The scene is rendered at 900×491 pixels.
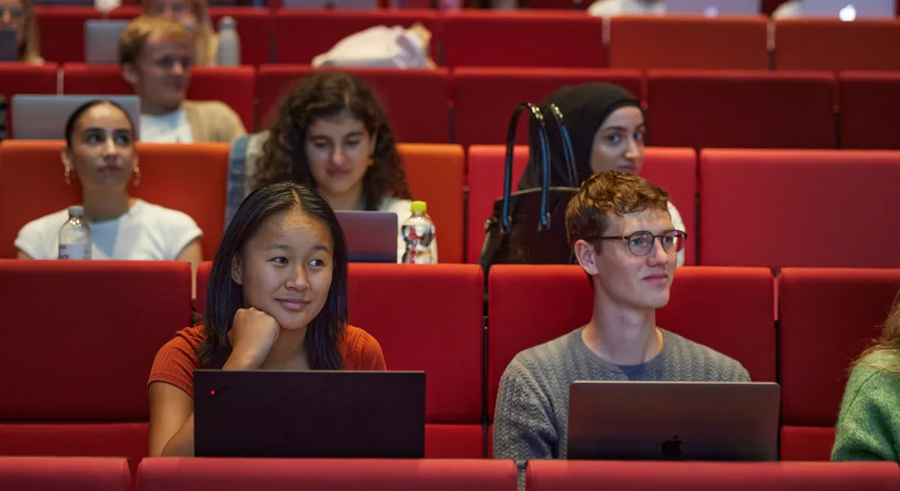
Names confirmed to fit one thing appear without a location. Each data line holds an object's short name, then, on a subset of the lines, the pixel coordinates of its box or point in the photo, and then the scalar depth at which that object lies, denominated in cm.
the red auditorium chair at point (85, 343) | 585
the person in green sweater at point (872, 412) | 548
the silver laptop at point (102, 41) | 774
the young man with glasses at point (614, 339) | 566
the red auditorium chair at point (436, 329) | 589
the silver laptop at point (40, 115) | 704
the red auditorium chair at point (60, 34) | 821
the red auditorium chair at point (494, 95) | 735
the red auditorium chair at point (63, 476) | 510
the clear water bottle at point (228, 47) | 791
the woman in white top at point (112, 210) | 659
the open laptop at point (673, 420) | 528
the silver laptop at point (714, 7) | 859
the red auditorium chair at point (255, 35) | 817
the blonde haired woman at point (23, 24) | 794
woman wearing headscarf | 653
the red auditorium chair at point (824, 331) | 591
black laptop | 522
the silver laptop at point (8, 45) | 783
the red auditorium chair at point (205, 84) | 749
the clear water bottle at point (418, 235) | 643
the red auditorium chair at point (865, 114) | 736
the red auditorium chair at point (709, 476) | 511
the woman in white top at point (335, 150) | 666
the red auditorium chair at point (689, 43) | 794
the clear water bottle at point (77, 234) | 646
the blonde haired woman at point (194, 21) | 794
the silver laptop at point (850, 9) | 854
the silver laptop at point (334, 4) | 848
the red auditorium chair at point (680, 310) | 589
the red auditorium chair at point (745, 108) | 732
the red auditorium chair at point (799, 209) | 670
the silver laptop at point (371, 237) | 606
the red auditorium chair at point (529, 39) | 798
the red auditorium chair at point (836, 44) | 791
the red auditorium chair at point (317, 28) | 804
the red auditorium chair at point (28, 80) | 746
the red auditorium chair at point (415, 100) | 734
